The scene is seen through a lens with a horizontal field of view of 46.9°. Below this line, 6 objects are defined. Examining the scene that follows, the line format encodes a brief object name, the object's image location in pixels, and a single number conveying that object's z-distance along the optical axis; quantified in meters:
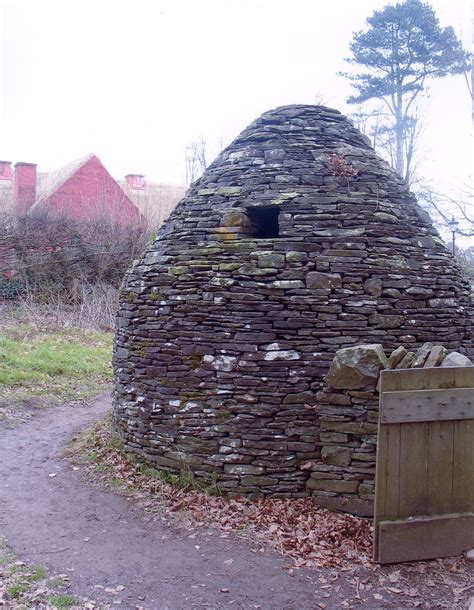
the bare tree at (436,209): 18.03
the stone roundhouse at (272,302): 5.41
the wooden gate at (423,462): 4.30
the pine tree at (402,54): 20.50
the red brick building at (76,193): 19.42
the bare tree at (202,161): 26.89
